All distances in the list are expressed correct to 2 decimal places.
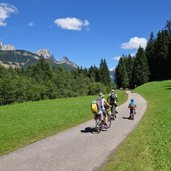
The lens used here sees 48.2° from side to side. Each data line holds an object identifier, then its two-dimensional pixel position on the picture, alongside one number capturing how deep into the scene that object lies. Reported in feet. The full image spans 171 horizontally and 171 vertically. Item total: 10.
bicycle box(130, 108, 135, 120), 49.24
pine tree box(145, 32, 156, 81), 232.41
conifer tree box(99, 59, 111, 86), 294.76
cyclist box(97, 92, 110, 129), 37.38
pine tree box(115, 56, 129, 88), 263.26
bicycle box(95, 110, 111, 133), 36.09
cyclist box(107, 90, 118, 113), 50.03
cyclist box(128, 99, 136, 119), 49.47
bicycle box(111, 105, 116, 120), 49.03
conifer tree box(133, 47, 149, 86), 228.05
